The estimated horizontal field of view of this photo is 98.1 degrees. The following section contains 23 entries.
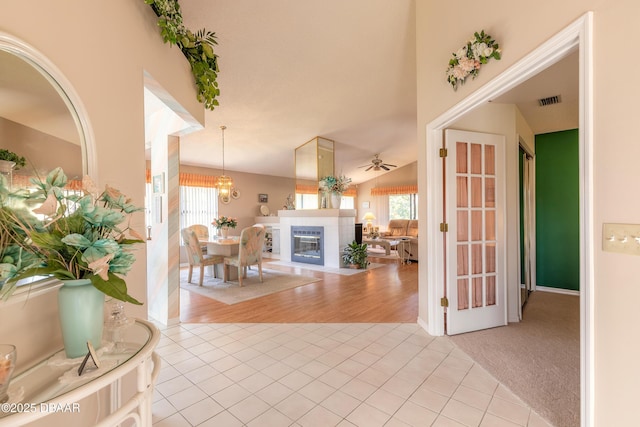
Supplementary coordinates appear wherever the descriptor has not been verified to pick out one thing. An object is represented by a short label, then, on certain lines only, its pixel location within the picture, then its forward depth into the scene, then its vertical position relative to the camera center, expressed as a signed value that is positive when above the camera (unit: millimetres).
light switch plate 1027 -105
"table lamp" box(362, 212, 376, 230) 10359 -155
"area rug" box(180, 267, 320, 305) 3947 -1159
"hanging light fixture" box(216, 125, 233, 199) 4961 +519
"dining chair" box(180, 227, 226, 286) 4358 -627
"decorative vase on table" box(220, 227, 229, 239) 5244 -346
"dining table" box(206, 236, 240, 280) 4591 -592
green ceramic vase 857 -306
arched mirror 816 +338
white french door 2652 -190
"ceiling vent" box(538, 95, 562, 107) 3079 +1254
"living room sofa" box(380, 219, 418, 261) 8602 -526
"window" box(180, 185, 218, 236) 6645 +223
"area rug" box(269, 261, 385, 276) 5506 -1169
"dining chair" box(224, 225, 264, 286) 4359 -612
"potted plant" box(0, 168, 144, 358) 807 -112
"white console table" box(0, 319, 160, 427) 641 -460
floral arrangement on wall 1721 +1035
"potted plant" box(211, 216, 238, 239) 5090 -186
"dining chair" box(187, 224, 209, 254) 5426 -361
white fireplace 5965 -279
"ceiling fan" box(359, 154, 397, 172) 7565 +1364
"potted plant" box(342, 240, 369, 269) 5859 -906
